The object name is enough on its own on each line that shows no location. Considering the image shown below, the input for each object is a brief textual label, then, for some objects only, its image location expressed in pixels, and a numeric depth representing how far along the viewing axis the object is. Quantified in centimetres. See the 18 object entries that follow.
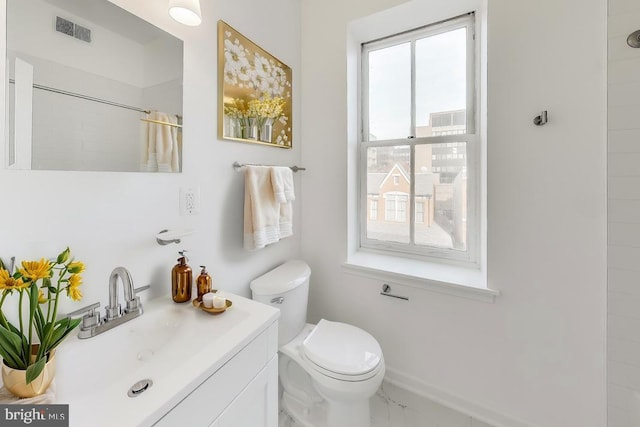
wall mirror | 66
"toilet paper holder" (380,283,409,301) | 151
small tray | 87
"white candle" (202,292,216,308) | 89
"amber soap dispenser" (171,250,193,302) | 94
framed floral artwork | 119
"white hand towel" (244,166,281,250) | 126
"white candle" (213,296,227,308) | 88
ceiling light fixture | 88
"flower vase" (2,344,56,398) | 52
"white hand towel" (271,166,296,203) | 134
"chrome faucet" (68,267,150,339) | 72
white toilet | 109
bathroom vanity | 52
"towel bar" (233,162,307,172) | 126
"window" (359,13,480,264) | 154
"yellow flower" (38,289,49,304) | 59
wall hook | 112
